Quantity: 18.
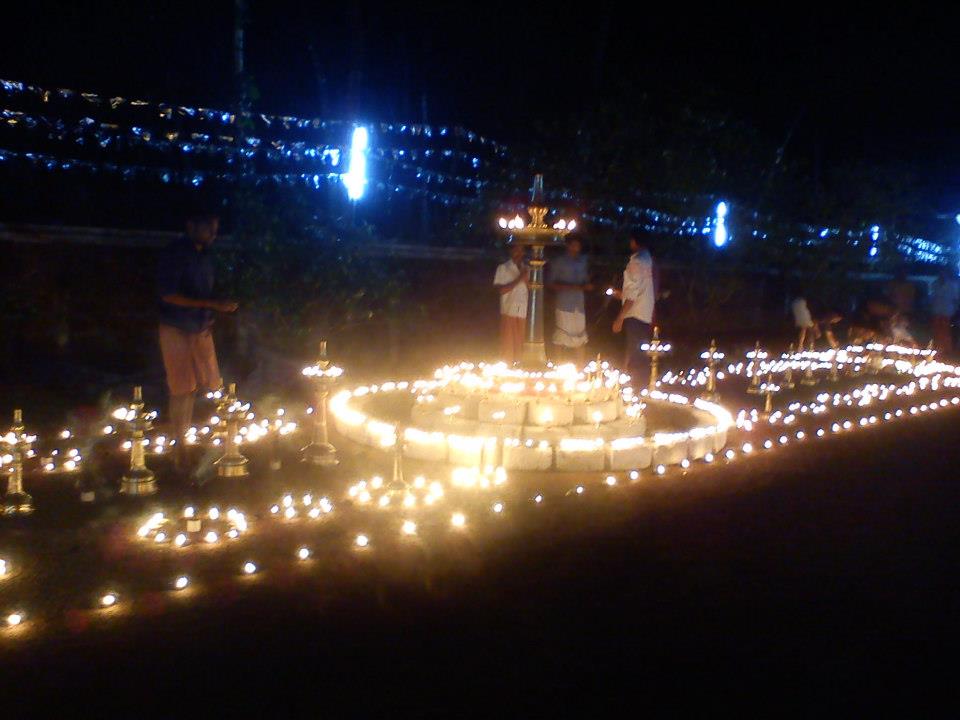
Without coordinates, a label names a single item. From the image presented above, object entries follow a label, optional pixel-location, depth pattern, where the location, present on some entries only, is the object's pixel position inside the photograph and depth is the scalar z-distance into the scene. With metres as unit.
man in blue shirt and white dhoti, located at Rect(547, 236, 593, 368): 11.59
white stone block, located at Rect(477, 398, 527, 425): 8.63
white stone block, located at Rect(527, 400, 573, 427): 8.62
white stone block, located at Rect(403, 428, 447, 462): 8.09
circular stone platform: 7.93
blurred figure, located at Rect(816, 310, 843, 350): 17.67
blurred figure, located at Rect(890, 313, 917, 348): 17.31
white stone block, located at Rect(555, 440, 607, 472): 7.90
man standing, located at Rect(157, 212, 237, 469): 7.42
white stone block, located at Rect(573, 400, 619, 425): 8.75
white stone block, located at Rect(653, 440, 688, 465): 8.10
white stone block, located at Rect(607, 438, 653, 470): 7.93
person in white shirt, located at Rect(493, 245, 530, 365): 11.79
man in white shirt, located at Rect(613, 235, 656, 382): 10.67
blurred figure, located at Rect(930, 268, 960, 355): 17.55
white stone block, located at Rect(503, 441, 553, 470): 7.88
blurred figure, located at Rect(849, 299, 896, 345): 17.67
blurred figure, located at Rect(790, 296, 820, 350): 17.02
